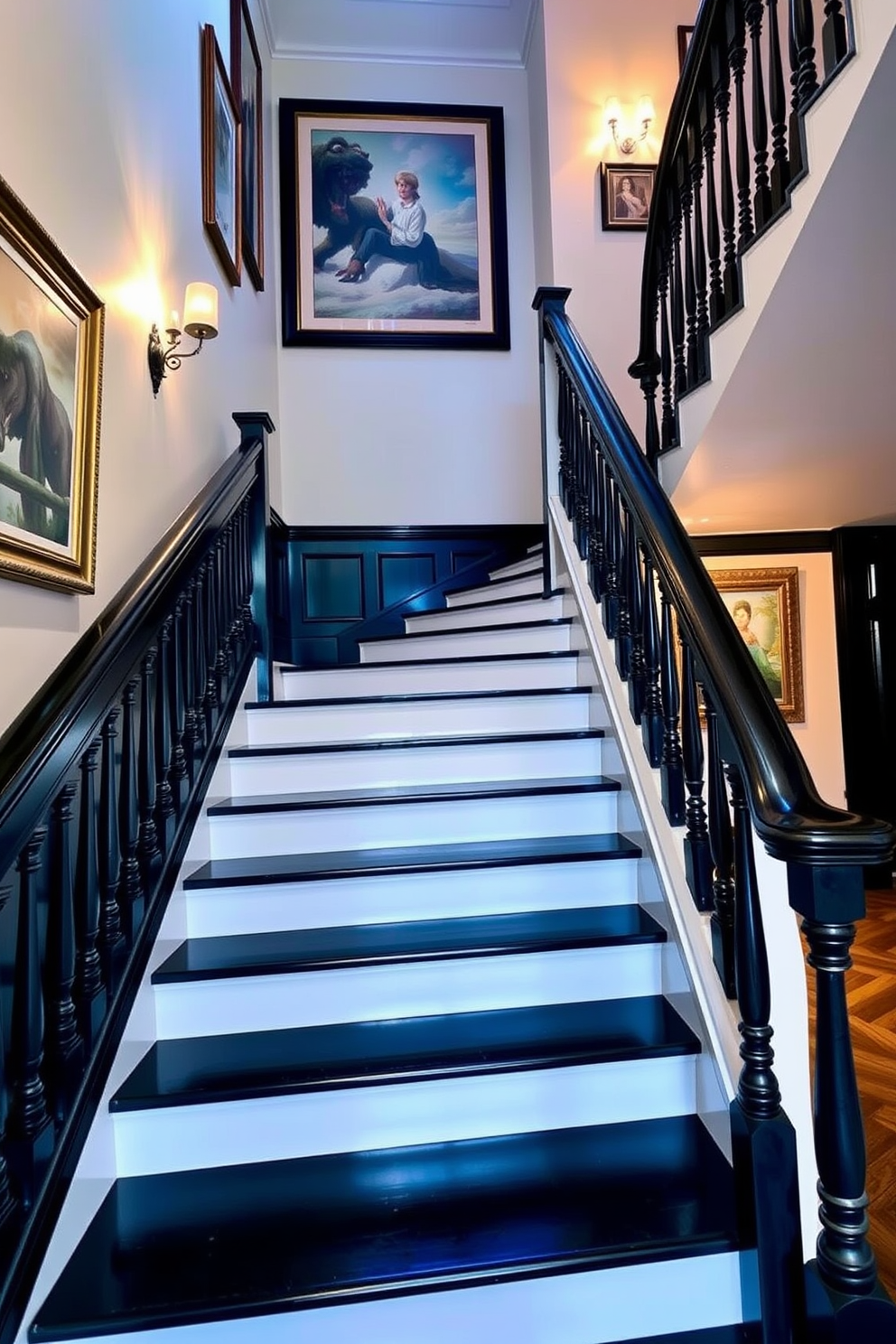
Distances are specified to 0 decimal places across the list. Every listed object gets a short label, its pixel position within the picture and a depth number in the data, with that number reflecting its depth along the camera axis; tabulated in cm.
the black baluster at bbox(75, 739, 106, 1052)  124
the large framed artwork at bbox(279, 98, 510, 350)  412
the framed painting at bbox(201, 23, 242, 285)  253
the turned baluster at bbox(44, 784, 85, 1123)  116
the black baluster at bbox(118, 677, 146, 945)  142
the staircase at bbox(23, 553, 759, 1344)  109
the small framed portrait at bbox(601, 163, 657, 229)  397
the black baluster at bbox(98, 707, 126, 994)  132
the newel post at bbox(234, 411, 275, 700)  258
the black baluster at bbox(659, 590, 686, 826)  162
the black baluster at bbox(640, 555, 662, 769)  176
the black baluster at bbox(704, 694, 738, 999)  130
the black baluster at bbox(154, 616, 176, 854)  163
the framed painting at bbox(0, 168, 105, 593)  119
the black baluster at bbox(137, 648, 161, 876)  153
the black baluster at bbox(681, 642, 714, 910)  144
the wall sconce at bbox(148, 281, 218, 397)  200
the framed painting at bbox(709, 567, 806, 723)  409
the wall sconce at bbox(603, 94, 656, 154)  395
